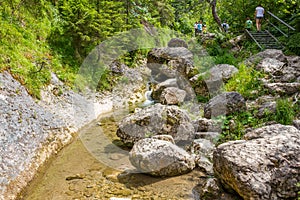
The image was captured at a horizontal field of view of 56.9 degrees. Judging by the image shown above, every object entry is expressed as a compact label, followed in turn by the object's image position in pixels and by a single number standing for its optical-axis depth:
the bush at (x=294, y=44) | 12.72
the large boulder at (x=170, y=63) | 13.72
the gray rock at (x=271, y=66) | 11.20
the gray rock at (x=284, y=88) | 9.26
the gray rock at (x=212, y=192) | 5.16
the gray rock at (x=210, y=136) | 7.80
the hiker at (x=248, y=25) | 17.50
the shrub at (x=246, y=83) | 10.27
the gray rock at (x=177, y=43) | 18.20
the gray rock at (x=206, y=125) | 8.35
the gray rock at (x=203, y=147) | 7.17
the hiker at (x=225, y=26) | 20.71
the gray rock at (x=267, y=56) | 12.38
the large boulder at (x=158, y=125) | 8.00
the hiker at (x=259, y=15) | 16.47
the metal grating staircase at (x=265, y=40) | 14.72
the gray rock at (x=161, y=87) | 13.12
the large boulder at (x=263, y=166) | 4.64
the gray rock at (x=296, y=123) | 6.88
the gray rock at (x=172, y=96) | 12.09
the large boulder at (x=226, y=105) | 8.84
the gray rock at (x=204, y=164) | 6.52
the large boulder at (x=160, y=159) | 6.31
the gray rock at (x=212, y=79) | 11.94
